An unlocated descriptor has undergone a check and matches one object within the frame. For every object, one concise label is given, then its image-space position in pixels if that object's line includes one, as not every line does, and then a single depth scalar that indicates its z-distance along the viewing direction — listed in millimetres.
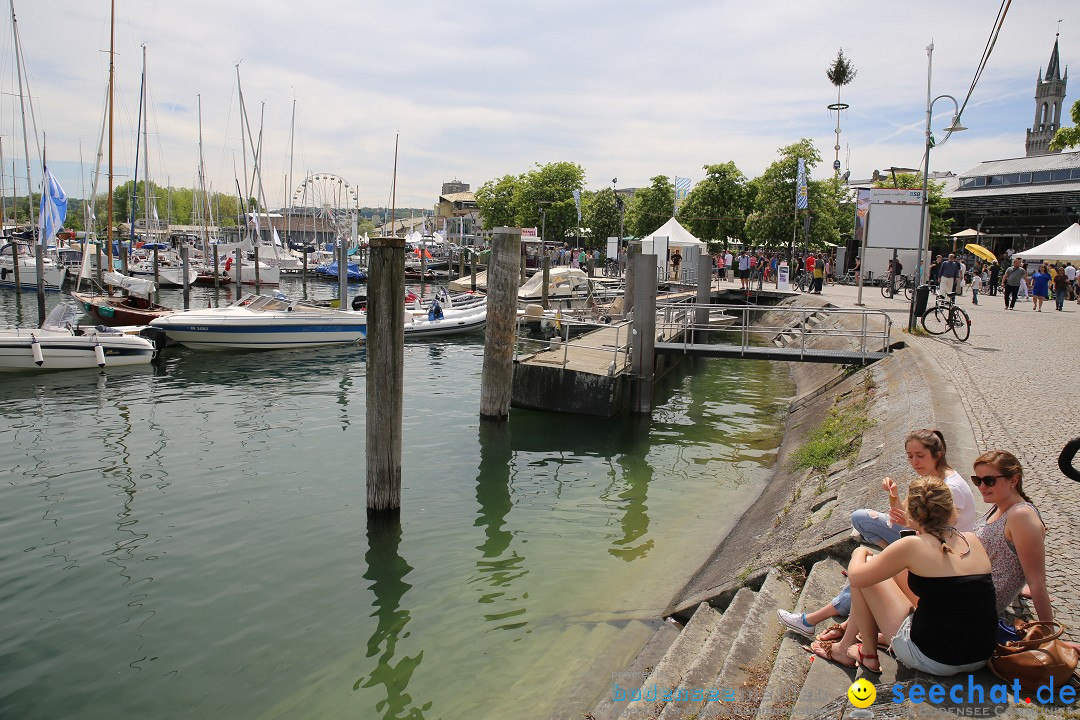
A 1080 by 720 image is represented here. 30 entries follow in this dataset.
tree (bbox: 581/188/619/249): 70062
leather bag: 3973
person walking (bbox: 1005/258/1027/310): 26047
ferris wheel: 59875
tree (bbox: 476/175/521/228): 82875
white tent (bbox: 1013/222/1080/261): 30511
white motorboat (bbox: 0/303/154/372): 20656
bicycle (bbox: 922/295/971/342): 17172
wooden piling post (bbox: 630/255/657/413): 15617
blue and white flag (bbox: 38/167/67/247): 34031
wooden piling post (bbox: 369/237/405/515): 9164
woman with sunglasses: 4465
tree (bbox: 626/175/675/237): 63969
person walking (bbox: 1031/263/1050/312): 26250
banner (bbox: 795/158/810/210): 36188
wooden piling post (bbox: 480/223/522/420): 14578
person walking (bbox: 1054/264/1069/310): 26734
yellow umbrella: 37656
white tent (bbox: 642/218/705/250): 37531
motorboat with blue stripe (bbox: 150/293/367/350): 25250
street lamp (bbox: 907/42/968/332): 18281
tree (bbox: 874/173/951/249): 55969
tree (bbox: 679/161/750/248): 53719
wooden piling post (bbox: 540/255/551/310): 27781
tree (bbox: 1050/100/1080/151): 28641
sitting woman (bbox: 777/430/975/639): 5207
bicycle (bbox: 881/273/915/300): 28984
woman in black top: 4078
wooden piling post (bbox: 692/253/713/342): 26056
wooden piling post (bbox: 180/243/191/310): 34888
